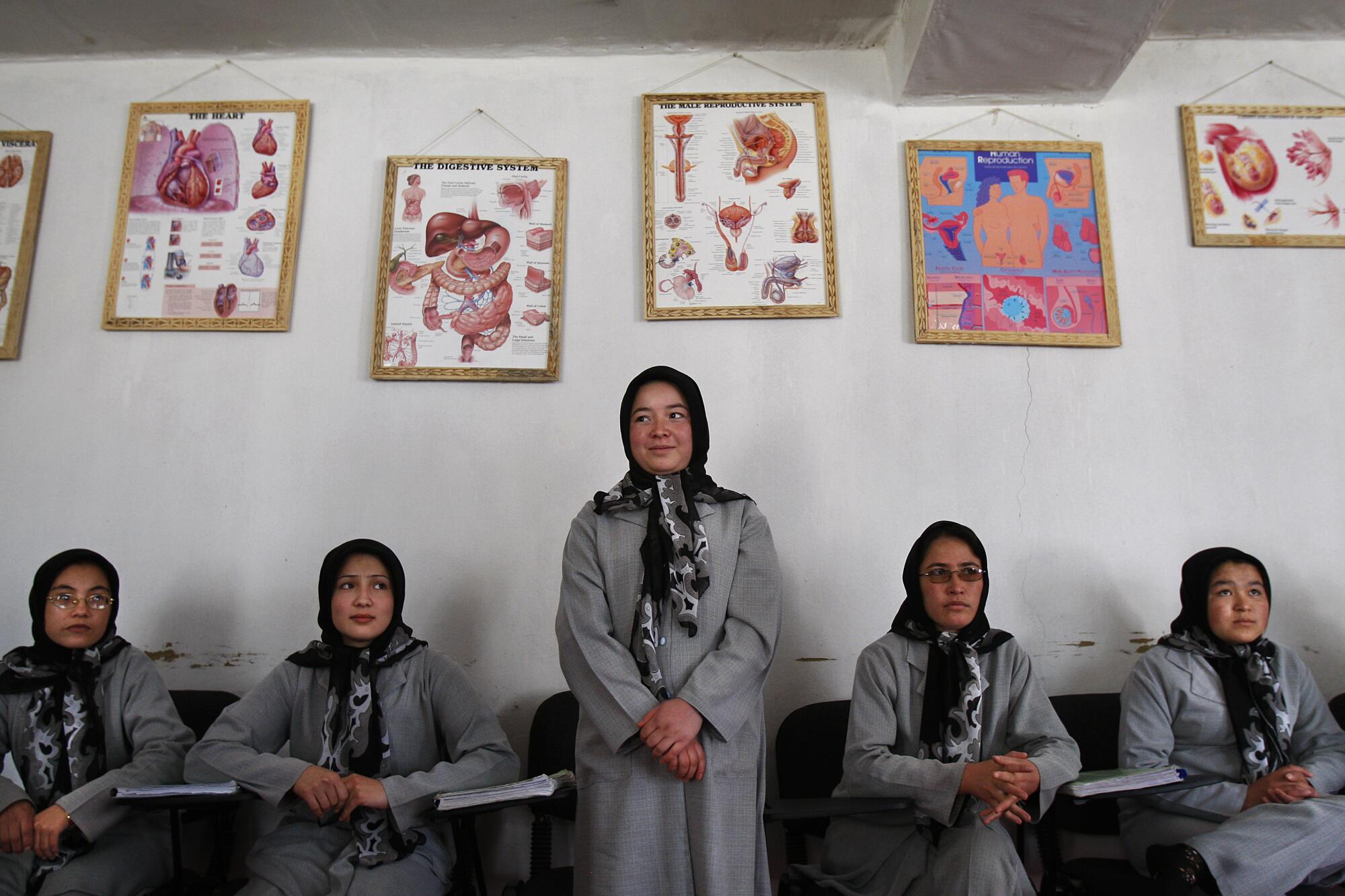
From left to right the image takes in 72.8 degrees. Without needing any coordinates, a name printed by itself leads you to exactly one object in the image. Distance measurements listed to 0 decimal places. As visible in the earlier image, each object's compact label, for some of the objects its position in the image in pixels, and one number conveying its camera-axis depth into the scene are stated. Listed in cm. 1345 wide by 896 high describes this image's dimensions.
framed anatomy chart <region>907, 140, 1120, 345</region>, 320
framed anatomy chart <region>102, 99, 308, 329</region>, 324
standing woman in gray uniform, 201
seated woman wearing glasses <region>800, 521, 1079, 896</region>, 206
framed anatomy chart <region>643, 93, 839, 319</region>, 321
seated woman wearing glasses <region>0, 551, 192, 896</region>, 221
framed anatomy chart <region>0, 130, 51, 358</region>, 326
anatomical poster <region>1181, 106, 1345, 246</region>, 331
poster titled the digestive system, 317
